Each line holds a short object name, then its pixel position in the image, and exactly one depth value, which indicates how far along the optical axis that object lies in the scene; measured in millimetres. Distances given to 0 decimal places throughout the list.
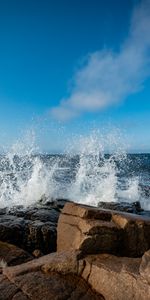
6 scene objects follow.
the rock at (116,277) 2579
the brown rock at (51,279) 2704
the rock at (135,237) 3295
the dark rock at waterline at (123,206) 6954
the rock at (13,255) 3638
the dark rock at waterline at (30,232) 4780
